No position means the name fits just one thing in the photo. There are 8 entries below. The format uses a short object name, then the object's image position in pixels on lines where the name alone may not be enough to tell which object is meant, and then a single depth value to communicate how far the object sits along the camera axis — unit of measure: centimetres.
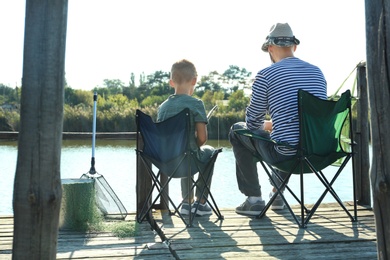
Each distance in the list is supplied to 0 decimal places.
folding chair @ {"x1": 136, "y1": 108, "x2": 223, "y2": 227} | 361
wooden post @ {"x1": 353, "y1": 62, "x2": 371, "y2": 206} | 426
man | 356
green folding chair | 343
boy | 375
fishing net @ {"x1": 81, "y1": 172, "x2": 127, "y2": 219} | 400
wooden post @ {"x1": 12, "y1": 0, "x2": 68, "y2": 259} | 195
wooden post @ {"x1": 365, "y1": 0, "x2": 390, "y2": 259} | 199
